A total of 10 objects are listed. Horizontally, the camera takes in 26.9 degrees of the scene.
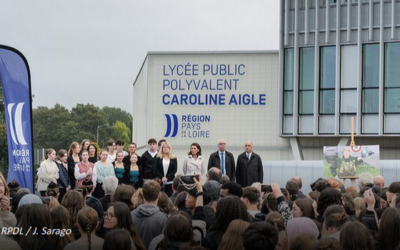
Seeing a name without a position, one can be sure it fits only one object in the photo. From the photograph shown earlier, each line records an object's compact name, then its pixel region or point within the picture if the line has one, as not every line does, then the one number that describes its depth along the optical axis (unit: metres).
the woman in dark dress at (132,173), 18.53
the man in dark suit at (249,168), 20.30
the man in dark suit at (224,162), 20.16
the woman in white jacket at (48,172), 18.08
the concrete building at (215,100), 42.41
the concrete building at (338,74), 40.03
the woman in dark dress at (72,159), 18.42
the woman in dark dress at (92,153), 19.12
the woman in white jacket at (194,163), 18.96
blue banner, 12.66
